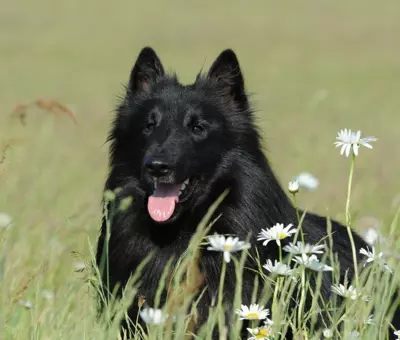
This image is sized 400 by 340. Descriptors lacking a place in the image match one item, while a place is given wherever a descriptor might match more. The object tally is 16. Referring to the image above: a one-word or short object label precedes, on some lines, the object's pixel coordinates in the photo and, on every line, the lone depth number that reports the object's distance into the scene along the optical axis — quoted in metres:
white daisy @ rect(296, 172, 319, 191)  9.87
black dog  10.38
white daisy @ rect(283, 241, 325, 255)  7.55
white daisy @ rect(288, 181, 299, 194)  7.96
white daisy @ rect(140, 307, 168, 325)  6.98
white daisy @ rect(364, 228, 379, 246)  8.36
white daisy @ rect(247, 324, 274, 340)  7.44
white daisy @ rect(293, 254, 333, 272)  7.53
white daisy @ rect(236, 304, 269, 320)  7.61
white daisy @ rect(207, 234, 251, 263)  7.20
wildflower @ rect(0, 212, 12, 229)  12.38
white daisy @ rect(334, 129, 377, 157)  7.96
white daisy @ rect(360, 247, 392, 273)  7.83
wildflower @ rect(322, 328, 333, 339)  7.14
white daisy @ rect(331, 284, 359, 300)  7.57
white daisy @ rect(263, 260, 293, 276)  7.41
